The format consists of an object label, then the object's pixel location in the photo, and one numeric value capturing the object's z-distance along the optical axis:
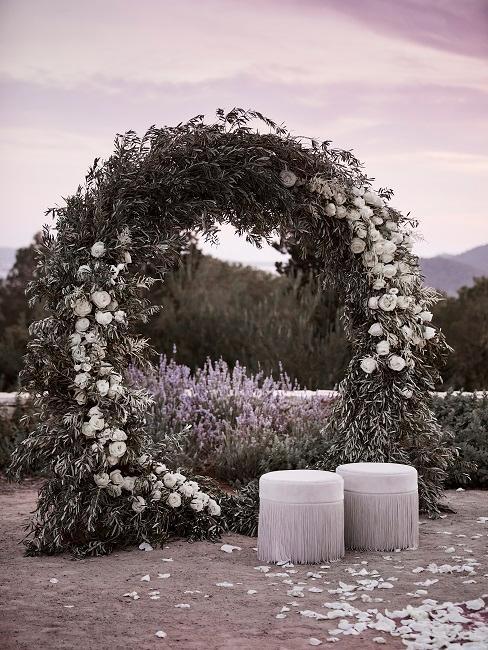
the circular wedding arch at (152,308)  5.23
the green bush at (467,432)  7.38
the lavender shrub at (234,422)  7.12
